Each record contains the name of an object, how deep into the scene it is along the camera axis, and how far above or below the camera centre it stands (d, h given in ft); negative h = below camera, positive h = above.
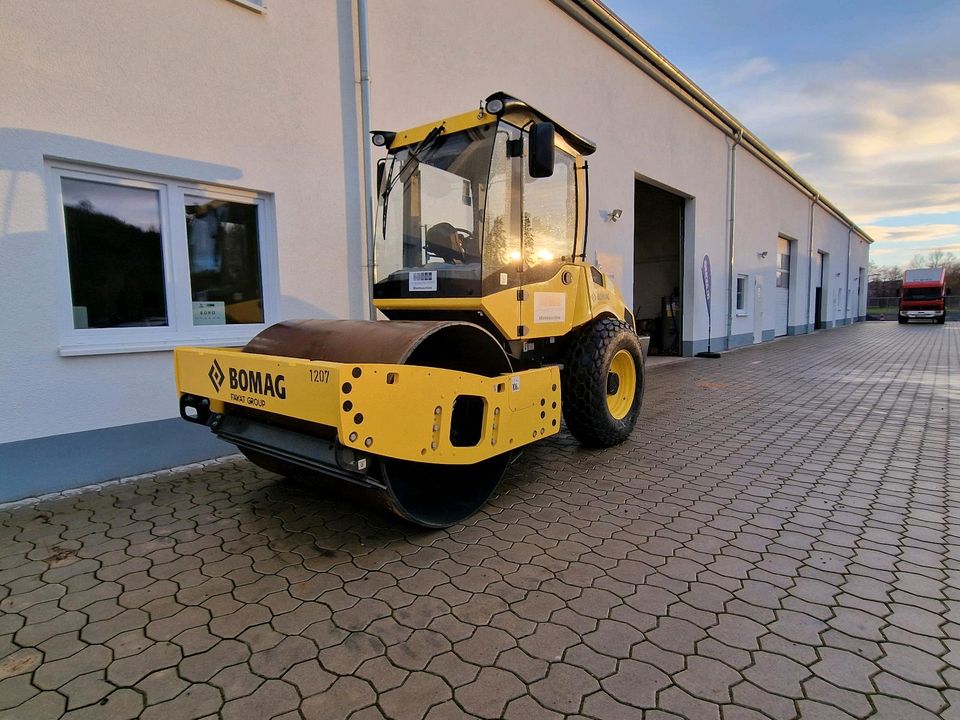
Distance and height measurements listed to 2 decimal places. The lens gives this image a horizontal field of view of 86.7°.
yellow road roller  8.75 -0.80
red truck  104.12 +1.54
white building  12.14 +3.90
